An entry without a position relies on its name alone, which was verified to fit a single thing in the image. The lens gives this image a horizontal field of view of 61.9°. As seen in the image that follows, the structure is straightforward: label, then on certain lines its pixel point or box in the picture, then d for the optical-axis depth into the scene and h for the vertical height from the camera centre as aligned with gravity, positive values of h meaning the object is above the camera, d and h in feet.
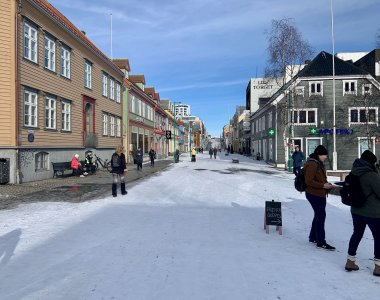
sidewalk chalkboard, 22.45 -4.57
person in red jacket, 60.70 -3.16
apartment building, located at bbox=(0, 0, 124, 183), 47.80 +11.23
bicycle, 79.10 -3.27
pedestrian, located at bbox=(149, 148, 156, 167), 89.71 -2.01
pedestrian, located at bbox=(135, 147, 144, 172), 73.40 -1.62
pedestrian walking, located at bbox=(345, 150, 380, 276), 15.02 -2.90
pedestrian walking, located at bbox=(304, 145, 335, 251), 19.16 -2.45
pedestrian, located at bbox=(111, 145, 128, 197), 36.81 -1.73
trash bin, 45.99 -2.80
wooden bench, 57.54 -3.14
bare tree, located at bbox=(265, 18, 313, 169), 89.86 +27.69
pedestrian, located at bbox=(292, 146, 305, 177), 56.95 -1.65
